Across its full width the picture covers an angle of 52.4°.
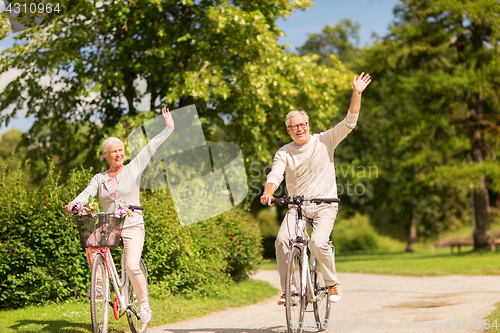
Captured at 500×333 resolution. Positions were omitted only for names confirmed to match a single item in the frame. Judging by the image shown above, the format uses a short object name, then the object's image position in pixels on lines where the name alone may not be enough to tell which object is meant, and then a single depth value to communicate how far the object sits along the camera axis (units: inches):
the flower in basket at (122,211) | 186.5
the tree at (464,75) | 863.1
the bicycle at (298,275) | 187.3
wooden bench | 1110.1
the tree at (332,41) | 1486.2
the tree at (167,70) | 483.5
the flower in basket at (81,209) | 183.0
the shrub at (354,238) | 1471.5
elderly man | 201.2
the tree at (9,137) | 1716.8
